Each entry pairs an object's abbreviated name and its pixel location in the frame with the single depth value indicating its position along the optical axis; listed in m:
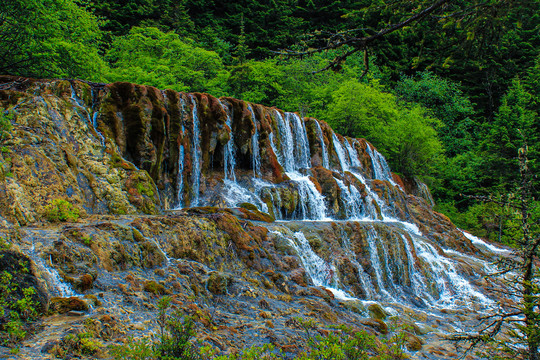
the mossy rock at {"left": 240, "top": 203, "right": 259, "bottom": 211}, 13.08
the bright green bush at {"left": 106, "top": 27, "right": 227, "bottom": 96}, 23.61
